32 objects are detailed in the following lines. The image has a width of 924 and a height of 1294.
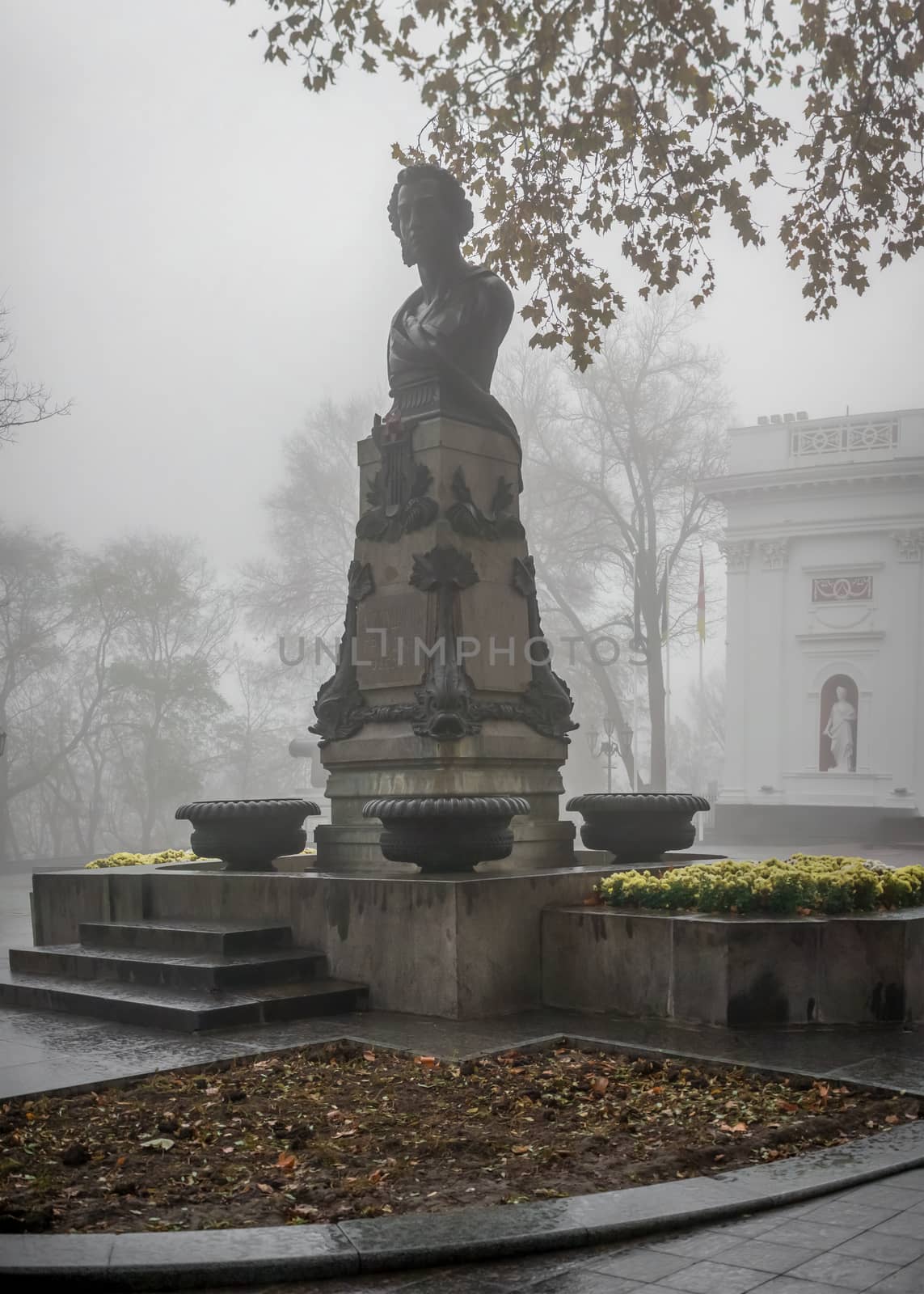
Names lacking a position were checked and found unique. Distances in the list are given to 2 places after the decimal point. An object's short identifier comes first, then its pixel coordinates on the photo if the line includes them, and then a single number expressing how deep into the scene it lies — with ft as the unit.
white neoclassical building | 137.69
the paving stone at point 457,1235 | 14.12
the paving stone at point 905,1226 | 14.61
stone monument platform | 28.53
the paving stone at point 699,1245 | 14.34
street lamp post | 132.26
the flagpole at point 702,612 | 143.62
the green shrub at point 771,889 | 28.35
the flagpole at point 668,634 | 142.20
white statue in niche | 139.03
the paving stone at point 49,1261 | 13.46
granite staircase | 27.84
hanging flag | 143.59
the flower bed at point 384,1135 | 16.03
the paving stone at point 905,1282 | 12.96
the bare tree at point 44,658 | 164.55
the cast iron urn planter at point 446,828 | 29.68
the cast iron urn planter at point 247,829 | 36.76
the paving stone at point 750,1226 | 14.88
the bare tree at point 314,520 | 159.12
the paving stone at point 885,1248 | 13.87
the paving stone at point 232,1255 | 13.67
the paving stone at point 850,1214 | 15.06
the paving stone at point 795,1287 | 13.01
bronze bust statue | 37.42
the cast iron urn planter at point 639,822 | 38.29
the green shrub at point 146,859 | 45.14
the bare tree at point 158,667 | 174.09
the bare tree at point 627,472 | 143.64
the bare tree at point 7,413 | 64.59
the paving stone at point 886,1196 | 15.66
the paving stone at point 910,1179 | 16.40
